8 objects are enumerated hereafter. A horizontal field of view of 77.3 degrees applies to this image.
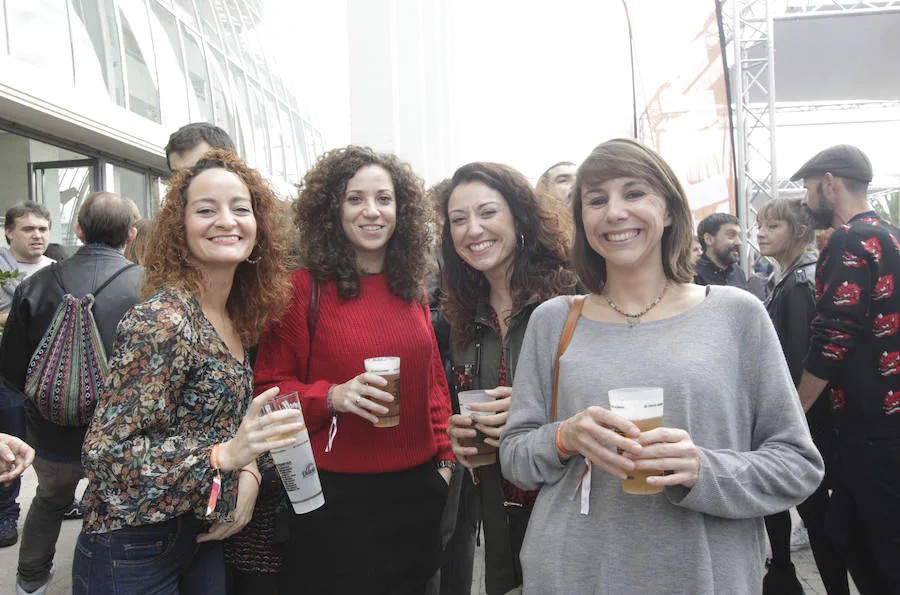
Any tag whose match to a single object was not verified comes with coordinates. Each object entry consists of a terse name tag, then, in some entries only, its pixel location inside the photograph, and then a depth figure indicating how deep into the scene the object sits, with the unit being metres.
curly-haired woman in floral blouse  1.58
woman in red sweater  2.09
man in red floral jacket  2.54
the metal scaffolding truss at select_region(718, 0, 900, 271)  7.77
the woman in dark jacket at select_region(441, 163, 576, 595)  2.30
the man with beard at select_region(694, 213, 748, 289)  5.63
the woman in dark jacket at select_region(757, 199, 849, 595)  3.07
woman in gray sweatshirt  1.37
